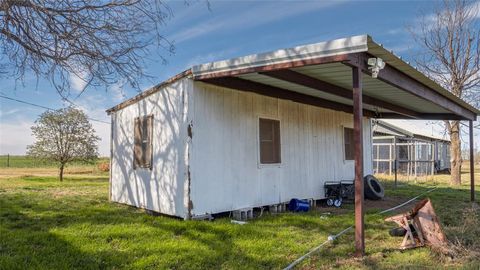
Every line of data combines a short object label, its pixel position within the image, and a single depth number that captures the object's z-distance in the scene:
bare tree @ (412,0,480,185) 16.12
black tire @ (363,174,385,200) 10.70
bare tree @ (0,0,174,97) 5.83
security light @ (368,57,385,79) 5.19
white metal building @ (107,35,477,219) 6.35
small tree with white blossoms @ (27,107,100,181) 17.91
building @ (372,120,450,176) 20.89
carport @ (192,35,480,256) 4.90
